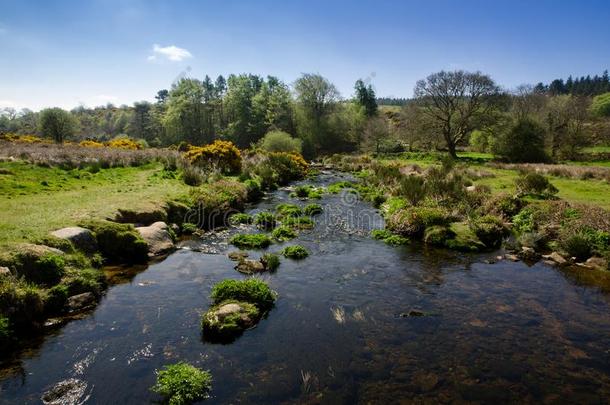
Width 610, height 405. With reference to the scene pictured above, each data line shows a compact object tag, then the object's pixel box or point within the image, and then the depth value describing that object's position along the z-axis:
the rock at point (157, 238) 17.00
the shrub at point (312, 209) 25.67
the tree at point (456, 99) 55.62
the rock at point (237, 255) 16.74
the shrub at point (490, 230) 18.97
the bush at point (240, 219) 23.20
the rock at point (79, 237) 13.93
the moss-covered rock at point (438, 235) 19.18
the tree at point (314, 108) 74.56
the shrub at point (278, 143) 58.47
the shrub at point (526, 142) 47.88
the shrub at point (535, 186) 25.20
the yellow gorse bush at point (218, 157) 35.53
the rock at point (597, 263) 15.49
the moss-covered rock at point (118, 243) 15.58
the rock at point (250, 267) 15.37
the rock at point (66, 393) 7.92
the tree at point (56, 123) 72.00
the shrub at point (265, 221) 22.32
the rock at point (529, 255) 17.11
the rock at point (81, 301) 11.74
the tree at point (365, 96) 97.75
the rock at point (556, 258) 16.42
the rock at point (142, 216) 18.28
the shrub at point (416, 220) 20.67
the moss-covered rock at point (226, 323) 10.45
